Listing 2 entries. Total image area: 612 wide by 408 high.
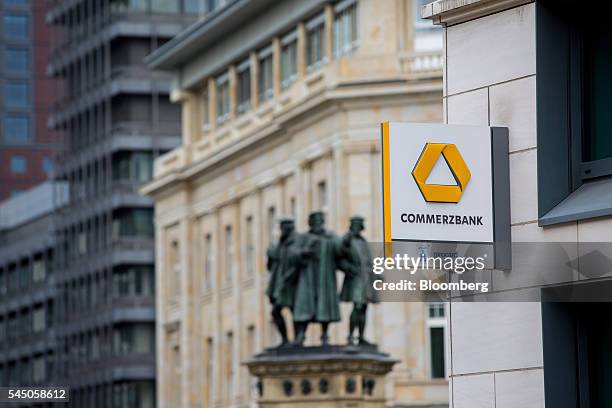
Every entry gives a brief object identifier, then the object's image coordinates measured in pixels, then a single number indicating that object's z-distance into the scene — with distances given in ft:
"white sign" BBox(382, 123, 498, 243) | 64.64
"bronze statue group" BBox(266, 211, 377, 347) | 157.89
